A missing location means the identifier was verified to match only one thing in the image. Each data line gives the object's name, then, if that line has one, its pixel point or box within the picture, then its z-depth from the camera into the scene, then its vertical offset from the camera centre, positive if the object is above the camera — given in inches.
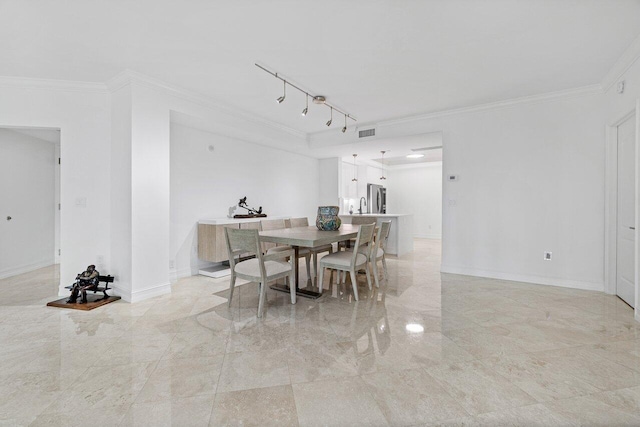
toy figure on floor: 122.2 -30.2
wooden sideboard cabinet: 165.8 -14.8
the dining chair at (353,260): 125.2 -21.1
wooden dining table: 113.6 -9.8
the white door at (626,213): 116.1 +0.3
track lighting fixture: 126.4 +61.0
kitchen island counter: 234.7 -15.9
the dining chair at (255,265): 108.2 -20.9
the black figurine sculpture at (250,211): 199.3 +1.7
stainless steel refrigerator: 335.6 +18.5
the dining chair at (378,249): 141.6 -17.9
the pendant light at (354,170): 309.9 +46.4
